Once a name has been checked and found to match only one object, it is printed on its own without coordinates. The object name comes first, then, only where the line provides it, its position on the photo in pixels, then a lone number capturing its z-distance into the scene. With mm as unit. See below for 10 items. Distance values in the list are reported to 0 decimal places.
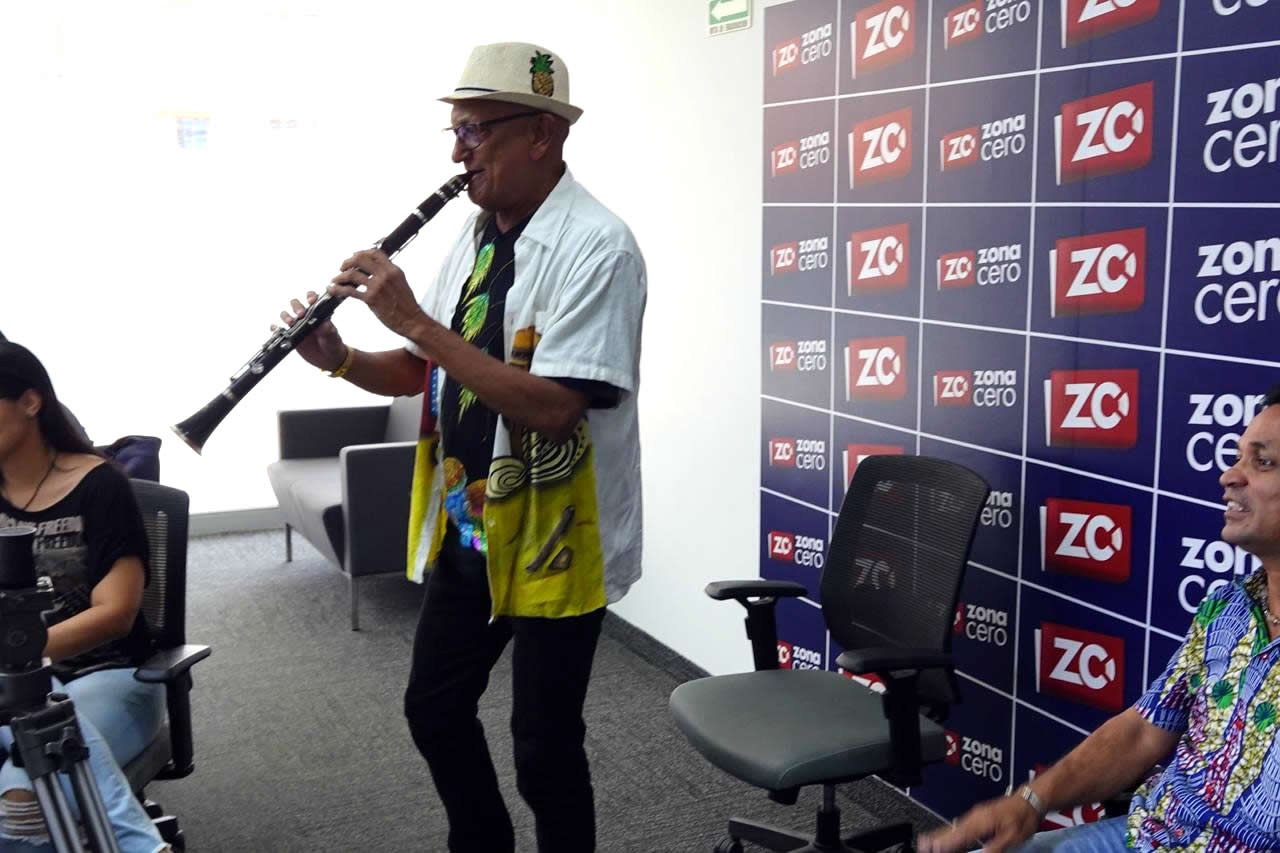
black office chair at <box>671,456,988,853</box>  2408
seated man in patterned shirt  1649
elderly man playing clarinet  2152
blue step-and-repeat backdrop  2221
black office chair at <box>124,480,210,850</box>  2438
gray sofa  4715
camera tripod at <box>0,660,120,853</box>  1618
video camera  1585
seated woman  2371
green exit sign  3580
